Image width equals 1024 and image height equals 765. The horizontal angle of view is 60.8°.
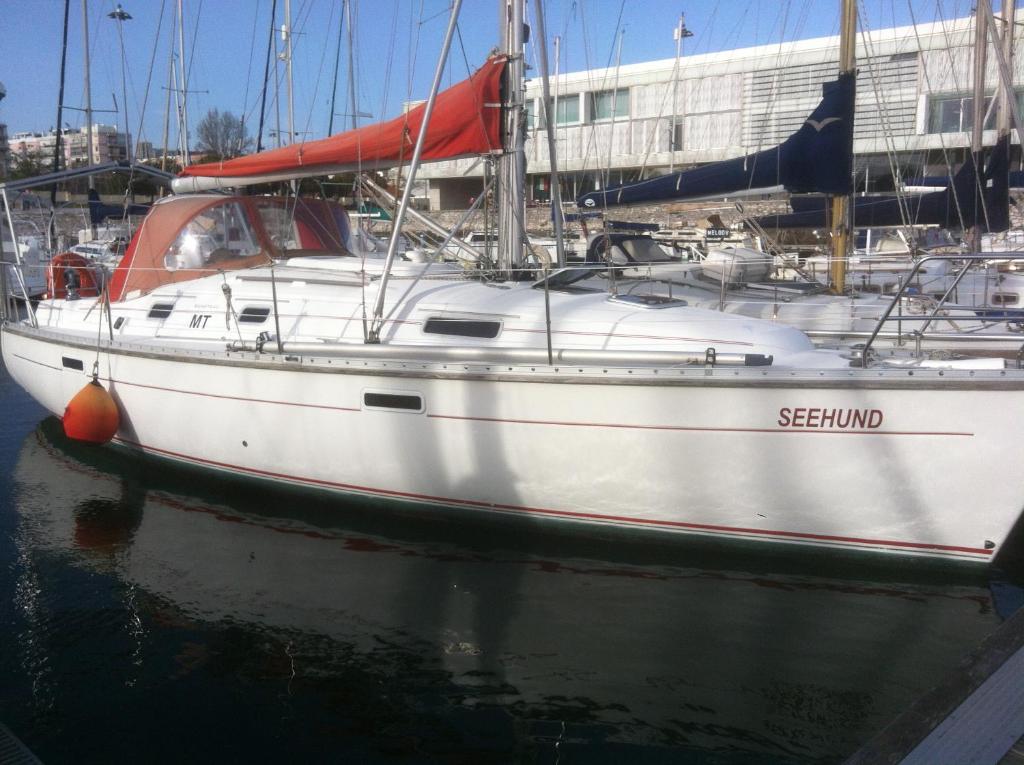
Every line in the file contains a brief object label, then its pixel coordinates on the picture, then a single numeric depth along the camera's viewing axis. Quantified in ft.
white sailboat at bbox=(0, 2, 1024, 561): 17.19
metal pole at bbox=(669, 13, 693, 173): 75.20
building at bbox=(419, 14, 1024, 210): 89.10
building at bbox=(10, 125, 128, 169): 170.86
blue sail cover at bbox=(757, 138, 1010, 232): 36.19
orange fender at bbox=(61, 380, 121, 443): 24.02
